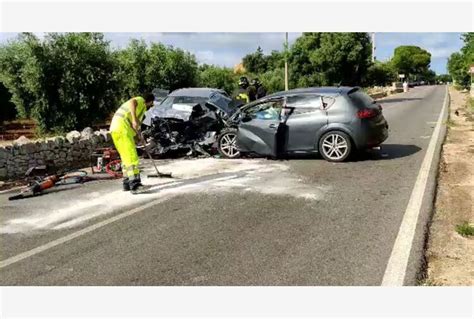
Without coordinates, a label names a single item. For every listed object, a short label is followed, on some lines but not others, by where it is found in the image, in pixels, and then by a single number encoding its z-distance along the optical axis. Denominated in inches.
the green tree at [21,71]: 565.0
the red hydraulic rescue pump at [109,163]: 379.9
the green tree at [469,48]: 1150.5
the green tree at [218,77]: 1189.9
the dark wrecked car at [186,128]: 457.1
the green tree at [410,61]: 4210.6
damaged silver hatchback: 387.4
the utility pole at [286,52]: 1082.3
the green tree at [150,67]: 789.2
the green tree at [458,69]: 1895.9
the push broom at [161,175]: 349.8
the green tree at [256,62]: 2741.1
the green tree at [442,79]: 4910.9
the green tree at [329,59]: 1397.6
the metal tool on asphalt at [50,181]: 314.0
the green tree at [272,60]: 2305.4
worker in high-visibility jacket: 306.5
